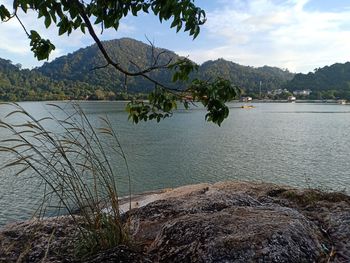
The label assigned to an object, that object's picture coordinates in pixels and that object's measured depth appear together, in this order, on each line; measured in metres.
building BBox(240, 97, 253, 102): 160.94
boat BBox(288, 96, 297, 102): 156.86
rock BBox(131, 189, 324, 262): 2.72
